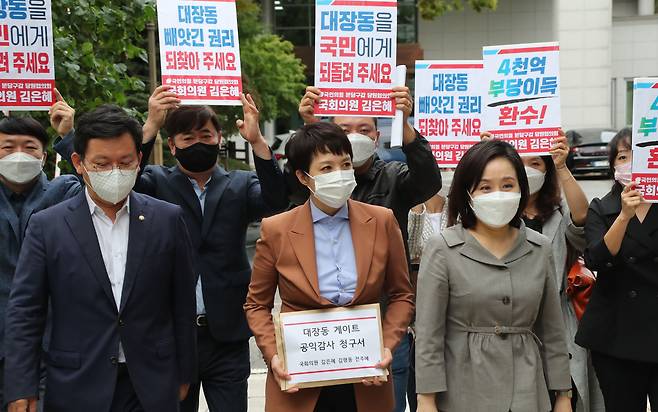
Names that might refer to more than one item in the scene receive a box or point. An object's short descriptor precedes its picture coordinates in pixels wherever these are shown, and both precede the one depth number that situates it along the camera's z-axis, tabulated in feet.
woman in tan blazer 12.17
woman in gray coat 11.68
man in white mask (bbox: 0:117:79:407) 13.97
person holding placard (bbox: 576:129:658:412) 13.76
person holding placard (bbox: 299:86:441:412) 14.11
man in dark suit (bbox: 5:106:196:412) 11.87
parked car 86.89
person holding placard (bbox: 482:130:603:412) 14.78
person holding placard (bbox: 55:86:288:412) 14.64
